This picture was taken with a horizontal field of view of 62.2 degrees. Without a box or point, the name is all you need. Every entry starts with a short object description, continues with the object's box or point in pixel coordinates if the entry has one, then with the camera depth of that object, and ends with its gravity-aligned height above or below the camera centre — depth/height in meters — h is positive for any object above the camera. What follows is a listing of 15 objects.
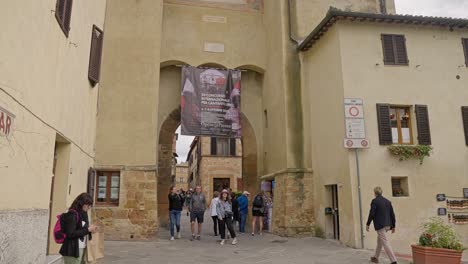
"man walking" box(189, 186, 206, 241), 12.79 -0.21
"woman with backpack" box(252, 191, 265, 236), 14.06 -0.21
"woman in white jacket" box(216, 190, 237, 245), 11.78 -0.39
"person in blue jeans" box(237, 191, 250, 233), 15.24 -0.29
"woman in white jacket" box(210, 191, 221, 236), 12.23 -0.14
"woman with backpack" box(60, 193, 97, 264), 4.68 -0.32
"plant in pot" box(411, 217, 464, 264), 7.97 -0.97
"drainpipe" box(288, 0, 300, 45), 14.61 +6.10
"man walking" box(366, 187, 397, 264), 8.27 -0.35
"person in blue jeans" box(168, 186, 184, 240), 12.60 -0.14
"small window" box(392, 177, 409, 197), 11.35 +0.39
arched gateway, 13.11 +3.80
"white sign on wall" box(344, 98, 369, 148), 11.12 +2.19
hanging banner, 15.46 +3.98
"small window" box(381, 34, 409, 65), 12.12 +4.68
